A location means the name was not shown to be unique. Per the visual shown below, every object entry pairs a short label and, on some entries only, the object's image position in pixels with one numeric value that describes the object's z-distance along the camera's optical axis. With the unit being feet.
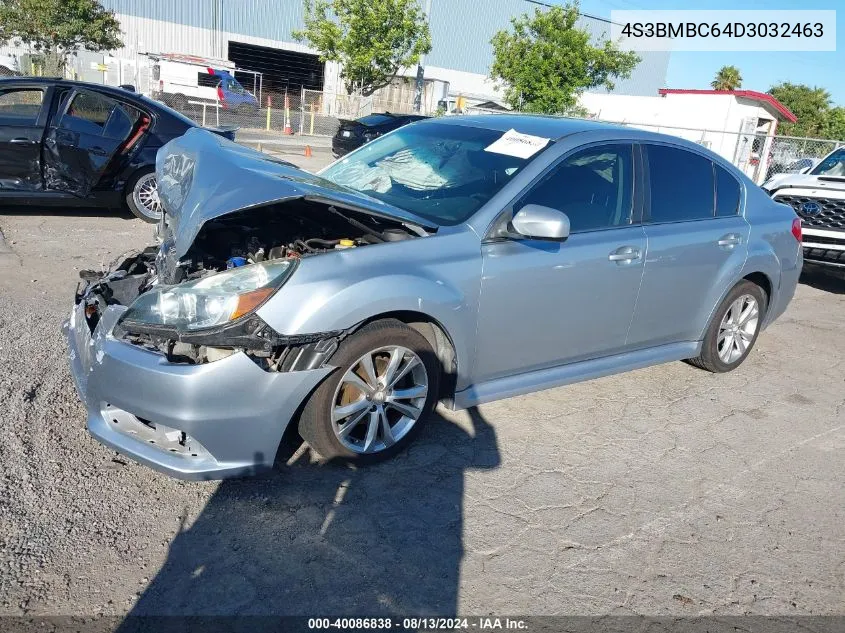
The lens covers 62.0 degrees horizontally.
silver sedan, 9.83
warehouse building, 123.85
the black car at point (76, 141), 25.14
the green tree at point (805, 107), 159.33
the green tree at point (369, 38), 102.01
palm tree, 190.56
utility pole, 107.24
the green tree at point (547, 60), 85.81
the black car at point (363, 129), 56.44
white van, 90.89
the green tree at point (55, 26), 103.81
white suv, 27.99
